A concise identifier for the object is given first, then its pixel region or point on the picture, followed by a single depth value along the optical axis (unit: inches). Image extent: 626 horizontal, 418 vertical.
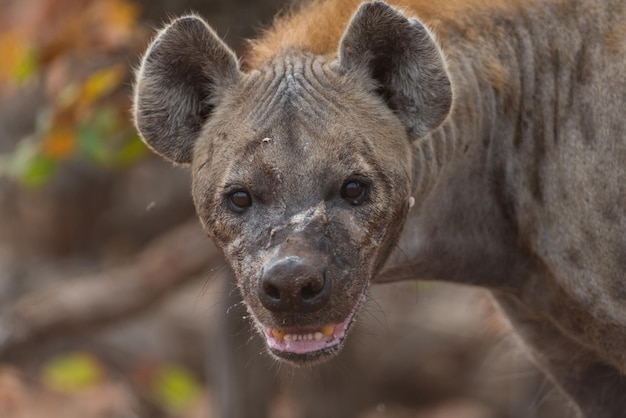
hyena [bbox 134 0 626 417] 322.7
